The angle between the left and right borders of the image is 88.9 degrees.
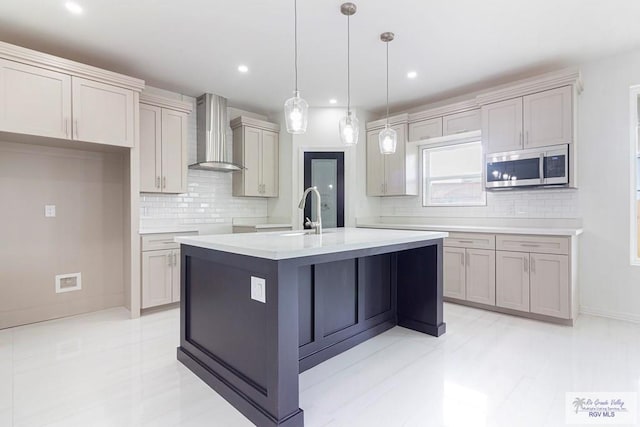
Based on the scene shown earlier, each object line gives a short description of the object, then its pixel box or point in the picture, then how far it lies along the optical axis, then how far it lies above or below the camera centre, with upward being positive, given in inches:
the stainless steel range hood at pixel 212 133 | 172.6 +41.1
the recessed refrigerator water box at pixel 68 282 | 138.0 -31.2
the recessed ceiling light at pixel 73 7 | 99.4 +62.9
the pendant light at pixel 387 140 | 115.0 +24.5
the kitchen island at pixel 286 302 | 66.9 -26.3
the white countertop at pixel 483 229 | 127.2 -9.1
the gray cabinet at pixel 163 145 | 150.1 +30.8
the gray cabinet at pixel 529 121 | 133.3 +38.6
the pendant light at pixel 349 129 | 109.8 +27.4
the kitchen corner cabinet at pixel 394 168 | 189.9 +24.7
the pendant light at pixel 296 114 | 95.4 +28.2
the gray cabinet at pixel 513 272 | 126.4 -26.7
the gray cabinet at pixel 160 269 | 141.0 -26.6
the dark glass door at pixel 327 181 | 198.8 +17.5
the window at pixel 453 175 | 176.7 +19.5
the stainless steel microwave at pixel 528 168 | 134.6 +18.3
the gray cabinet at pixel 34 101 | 107.9 +37.8
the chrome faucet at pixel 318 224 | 102.0 -4.7
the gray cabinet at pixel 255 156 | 190.5 +32.1
